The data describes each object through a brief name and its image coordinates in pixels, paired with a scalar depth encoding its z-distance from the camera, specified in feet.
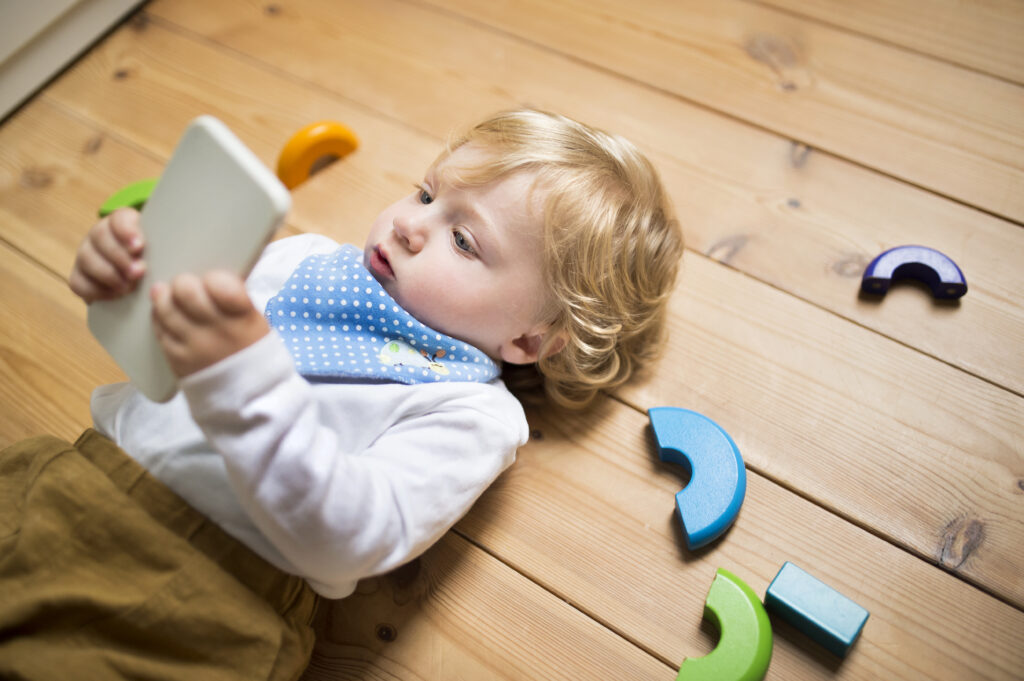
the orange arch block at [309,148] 3.69
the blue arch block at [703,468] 2.79
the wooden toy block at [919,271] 3.32
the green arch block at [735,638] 2.53
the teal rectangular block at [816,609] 2.58
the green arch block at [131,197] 3.50
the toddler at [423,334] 2.09
